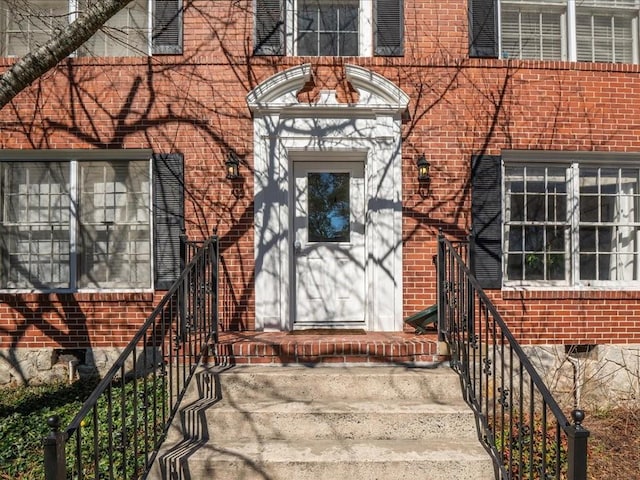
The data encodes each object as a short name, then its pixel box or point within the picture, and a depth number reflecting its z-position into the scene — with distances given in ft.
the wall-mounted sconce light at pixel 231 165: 16.79
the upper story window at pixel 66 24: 17.80
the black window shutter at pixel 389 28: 17.46
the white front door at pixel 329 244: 17.74
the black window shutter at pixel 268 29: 17.35
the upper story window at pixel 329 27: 17.38
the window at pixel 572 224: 18.25
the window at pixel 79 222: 17.71
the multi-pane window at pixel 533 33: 18.57
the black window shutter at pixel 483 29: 17.61
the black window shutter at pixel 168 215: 17.11
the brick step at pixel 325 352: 13.83
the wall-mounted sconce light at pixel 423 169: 16.93
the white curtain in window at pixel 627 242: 18.63
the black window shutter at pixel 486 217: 17.46
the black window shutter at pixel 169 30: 17.26
